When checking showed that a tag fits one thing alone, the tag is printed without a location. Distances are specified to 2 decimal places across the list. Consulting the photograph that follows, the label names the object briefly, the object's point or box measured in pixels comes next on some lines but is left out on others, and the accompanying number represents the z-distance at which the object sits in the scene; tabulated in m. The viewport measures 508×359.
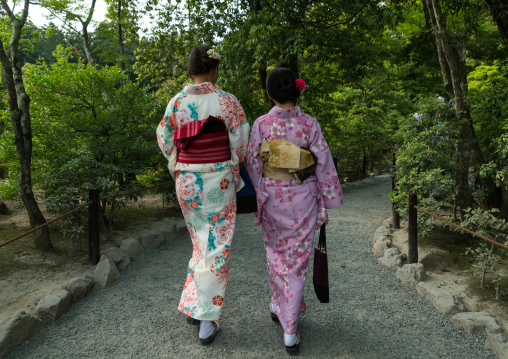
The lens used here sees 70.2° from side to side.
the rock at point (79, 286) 3.13
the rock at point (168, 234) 4.97
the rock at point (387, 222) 5.58
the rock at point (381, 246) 4.40
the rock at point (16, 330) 2.39
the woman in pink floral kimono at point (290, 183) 2.51
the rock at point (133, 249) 4.18
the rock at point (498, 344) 2.27
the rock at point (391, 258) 3.93
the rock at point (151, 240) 4.58
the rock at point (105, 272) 3.50
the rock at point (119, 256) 3.86
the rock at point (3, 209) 5.97
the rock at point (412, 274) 3.45
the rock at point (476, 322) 2.50
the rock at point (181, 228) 5.28
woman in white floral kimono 2.53
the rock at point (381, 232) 4.94
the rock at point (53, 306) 2.79
